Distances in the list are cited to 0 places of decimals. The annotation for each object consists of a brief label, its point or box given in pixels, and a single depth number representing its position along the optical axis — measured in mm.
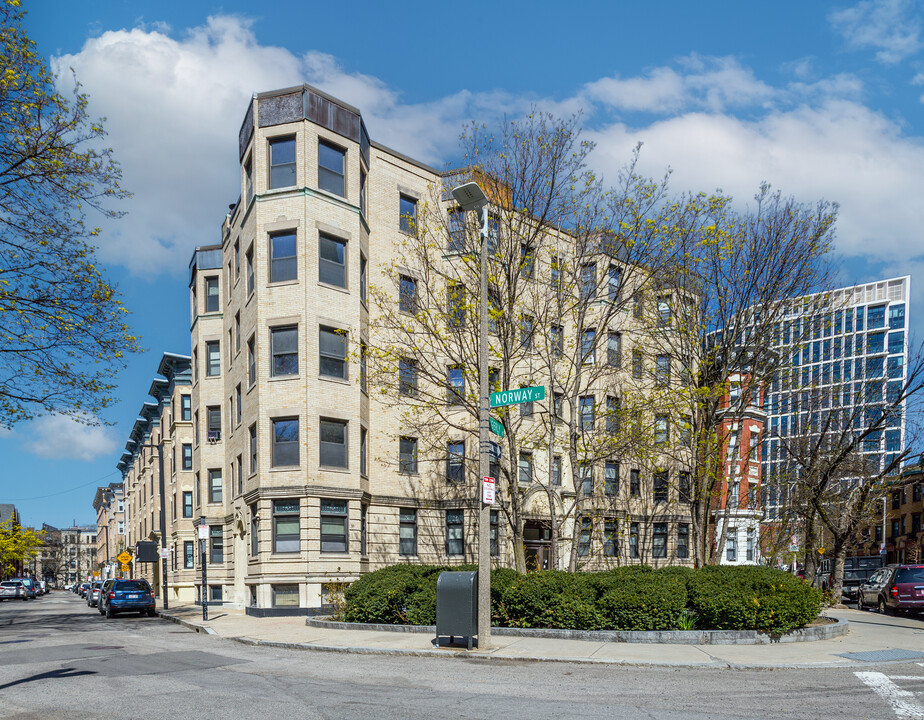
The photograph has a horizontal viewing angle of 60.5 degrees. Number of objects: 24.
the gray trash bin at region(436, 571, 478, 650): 14086
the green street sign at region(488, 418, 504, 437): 15039
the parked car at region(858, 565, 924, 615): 24594
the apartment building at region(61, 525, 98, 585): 192875
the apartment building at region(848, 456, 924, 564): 72438
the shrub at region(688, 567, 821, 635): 14781
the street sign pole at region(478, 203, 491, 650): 14180
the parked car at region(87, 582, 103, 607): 46919
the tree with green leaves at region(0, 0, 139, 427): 21250
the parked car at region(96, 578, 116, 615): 32688
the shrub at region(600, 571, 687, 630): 15117
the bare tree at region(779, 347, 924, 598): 25641
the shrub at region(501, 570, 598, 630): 15859
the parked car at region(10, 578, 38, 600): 69250
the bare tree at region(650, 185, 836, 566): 23656
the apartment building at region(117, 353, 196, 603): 45188
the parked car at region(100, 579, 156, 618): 31094
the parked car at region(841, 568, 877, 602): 48019
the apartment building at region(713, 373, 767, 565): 44156
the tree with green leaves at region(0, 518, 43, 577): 88000
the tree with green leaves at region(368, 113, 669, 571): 22672
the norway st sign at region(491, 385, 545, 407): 14125
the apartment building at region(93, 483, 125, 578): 95381
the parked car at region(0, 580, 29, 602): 64625
